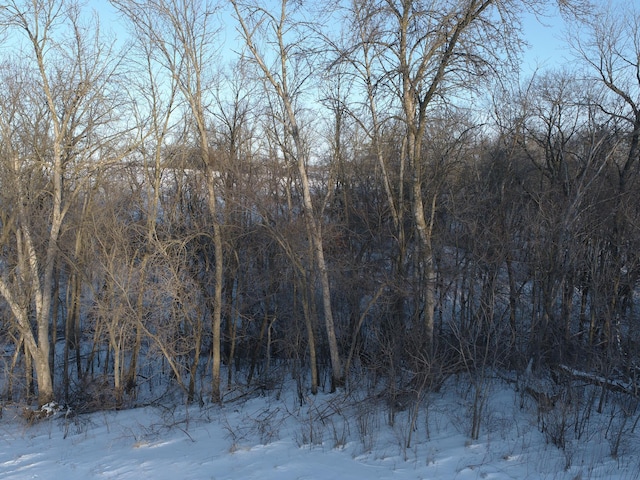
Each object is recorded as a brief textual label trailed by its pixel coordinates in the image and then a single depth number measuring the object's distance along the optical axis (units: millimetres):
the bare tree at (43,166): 13234
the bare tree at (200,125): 13625
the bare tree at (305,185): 12070
